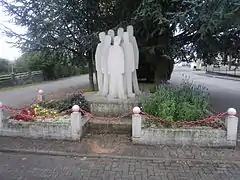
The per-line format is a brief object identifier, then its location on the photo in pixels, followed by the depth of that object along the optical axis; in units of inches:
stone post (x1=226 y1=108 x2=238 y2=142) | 155.7
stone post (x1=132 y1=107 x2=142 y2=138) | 158.7
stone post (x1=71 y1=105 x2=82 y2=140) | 166.1
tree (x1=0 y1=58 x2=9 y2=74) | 586.0
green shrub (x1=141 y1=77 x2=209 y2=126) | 169.3
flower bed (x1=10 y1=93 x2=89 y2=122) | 181.4
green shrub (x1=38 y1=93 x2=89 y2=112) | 214.1
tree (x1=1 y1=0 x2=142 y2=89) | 314.5
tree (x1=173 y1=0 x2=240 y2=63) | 178.8
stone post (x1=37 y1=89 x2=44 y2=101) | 254.3
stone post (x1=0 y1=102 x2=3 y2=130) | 177.7
